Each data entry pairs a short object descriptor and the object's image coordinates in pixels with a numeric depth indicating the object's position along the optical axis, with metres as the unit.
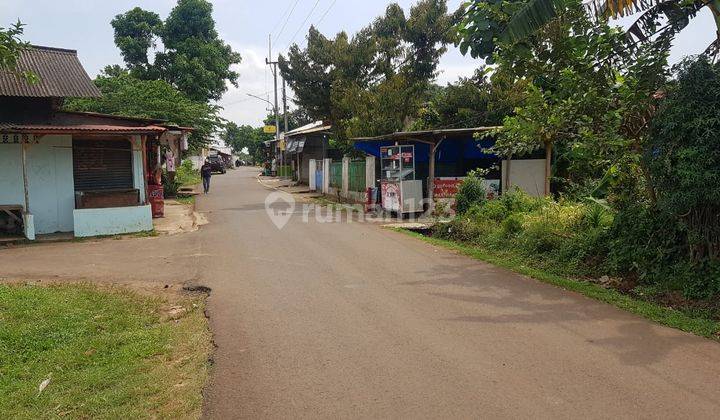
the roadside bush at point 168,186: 24.86
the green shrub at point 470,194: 14.30
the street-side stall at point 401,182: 16.41
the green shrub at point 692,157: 6.65
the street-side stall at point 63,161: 13.24
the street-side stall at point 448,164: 15.78
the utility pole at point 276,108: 39.56
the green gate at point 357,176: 21.19
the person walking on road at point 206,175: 27.85
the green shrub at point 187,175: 34.35
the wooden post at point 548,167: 15.25
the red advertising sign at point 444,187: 16.66
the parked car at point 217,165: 54.91
